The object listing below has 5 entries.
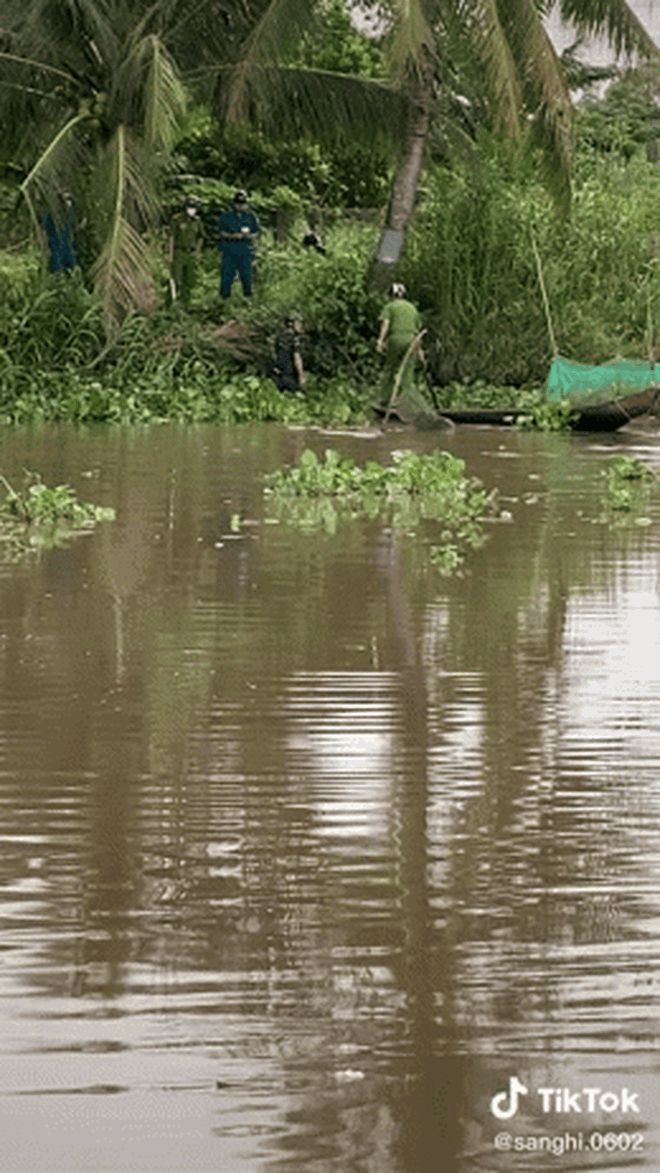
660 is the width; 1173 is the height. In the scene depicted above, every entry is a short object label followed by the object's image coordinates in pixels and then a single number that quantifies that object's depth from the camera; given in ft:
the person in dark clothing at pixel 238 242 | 103.81
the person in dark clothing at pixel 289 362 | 96.27
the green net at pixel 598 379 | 87.20
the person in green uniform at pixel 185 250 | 103.65
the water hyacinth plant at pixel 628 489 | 55.98
